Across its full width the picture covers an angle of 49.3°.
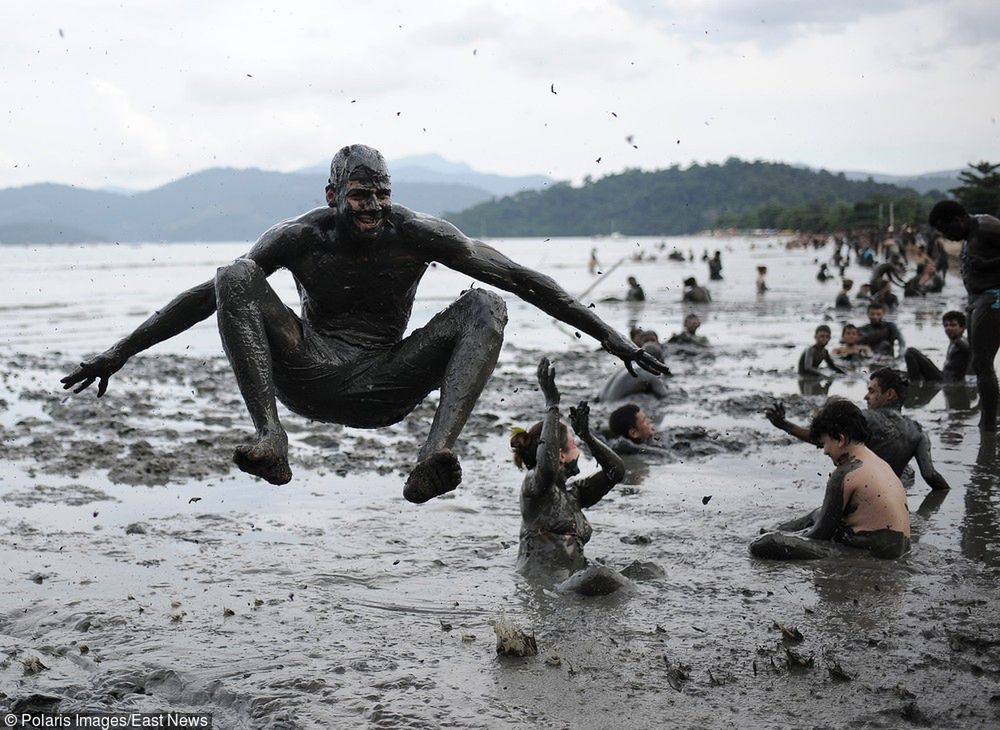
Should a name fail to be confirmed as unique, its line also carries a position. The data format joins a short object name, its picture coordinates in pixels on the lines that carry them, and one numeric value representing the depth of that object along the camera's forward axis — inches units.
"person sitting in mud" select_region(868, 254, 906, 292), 967.5
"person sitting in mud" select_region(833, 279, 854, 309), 1003.3
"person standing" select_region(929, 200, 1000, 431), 359.3
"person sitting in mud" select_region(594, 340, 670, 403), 535.5
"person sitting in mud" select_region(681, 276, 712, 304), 1193.4
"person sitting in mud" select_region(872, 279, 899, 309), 887.7
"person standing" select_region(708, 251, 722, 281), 1710.1
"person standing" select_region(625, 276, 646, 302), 1239.5
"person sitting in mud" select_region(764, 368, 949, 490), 325.4
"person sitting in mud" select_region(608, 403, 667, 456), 419.8
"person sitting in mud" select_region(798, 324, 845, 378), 580.1
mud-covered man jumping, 175.0
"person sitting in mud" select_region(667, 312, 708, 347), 740.0
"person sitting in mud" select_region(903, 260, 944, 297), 1064.2
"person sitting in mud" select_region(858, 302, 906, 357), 644.1
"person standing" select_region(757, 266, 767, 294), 1349.7
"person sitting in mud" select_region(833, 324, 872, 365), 623.6
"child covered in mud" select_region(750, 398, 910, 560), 271.3
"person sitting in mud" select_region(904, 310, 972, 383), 514.9
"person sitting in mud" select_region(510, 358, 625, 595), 269.6
